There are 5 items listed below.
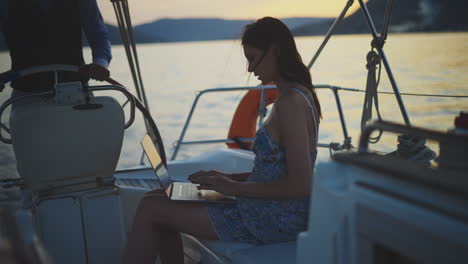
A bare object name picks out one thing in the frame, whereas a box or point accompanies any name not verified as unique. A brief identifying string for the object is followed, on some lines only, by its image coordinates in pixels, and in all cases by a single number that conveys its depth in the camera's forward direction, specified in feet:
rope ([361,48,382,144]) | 6.70
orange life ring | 10.48
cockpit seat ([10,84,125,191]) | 4.82
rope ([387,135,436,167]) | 4.64
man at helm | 5.87
